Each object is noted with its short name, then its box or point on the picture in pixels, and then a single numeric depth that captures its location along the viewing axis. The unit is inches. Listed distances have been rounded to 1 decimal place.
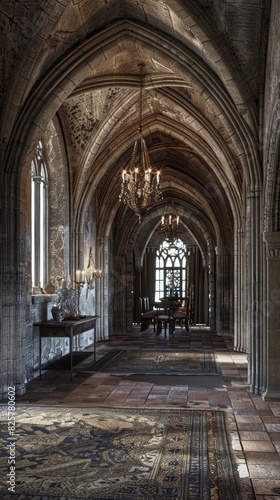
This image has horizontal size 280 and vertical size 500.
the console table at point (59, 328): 284.0
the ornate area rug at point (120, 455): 131.7
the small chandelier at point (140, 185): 323.9
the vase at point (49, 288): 339.6
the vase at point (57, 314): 299.3
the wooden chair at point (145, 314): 604.1
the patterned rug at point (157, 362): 325.4
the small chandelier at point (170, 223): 652.7
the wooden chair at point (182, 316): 603.5
